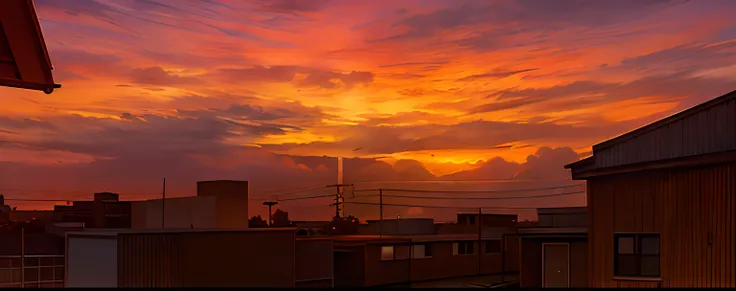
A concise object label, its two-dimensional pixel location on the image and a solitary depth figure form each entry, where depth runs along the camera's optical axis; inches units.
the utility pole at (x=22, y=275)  1694.9
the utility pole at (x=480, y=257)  2154.0
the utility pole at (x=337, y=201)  4362.0
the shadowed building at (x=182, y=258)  1058.1
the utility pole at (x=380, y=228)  2400.3
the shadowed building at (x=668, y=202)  730.2
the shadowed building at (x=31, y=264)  1811.0
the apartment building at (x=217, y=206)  1392.7
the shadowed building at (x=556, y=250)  1187.3
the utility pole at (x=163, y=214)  1624.0
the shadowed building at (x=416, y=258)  1739.7
